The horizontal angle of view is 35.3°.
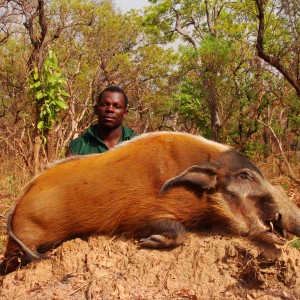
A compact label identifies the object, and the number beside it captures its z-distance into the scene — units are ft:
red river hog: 11.16
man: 15.29
